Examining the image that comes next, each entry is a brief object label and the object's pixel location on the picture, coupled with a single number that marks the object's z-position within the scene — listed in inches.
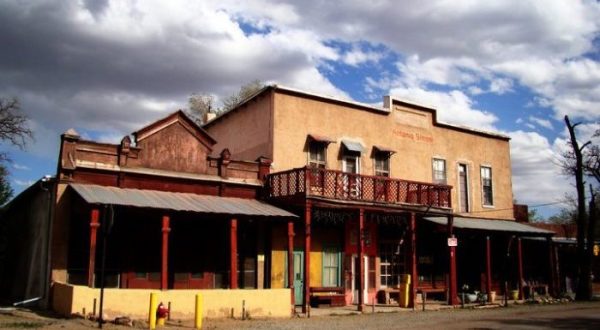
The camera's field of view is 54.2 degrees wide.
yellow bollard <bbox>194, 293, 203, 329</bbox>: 556.7
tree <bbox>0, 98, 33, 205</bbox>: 1117.7
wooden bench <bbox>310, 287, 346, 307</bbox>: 802.2
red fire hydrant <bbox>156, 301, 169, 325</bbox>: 547.2
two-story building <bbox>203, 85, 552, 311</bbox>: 790.5
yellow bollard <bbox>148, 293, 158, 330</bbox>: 522.6
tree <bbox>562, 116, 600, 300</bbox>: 1029.8
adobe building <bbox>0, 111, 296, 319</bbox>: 617.0
